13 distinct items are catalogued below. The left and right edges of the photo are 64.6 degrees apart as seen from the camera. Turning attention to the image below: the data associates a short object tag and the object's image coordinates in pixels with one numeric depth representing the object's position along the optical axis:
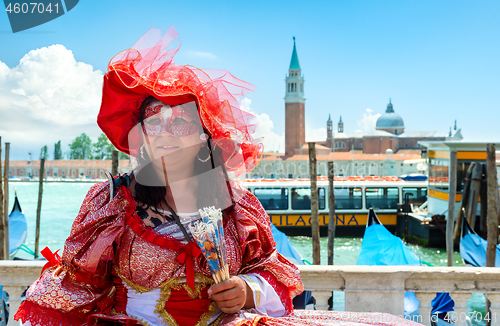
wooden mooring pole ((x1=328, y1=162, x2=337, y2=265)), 8.54
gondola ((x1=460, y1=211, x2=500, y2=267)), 7.08
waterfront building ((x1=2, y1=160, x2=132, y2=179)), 55.02
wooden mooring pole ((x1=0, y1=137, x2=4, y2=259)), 5.92
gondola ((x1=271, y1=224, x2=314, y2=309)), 5.64
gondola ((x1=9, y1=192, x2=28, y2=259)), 8.79
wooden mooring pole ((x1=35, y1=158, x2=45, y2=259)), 9.48
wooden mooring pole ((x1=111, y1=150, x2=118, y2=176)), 6.96
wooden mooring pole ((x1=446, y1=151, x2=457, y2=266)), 8.41
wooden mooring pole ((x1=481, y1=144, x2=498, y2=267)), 6.25
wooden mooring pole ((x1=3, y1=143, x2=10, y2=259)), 6.69
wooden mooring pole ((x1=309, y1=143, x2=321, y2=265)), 7.43
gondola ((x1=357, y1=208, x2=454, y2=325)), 5.44
